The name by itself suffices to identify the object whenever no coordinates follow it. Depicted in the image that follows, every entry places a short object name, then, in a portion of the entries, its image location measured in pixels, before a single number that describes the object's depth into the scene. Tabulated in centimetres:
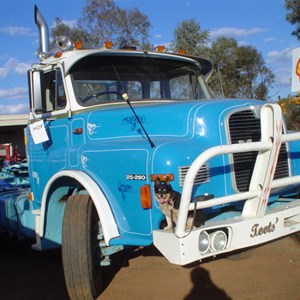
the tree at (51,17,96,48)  2442
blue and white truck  349
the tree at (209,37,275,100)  2473
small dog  335
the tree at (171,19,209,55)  2319
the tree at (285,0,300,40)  1606
